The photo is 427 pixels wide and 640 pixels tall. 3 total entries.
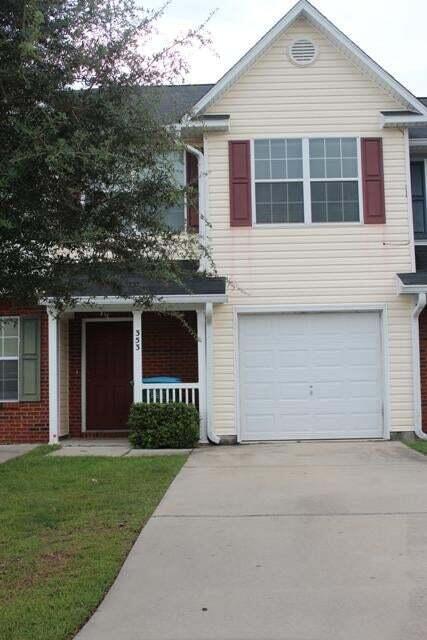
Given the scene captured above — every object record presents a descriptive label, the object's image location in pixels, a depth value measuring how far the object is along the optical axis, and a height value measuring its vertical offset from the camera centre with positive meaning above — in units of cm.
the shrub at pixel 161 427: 1243 -126
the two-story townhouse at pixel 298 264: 1327 +165
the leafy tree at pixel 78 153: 495 +145
